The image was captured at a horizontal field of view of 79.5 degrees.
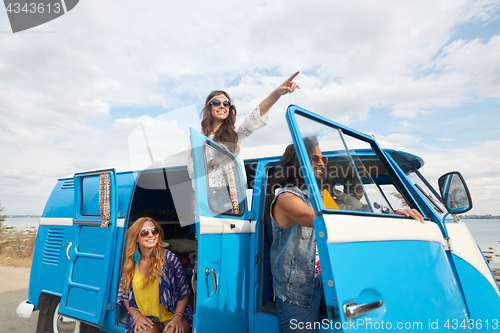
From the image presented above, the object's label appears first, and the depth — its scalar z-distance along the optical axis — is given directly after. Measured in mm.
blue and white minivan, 1656
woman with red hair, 2898
